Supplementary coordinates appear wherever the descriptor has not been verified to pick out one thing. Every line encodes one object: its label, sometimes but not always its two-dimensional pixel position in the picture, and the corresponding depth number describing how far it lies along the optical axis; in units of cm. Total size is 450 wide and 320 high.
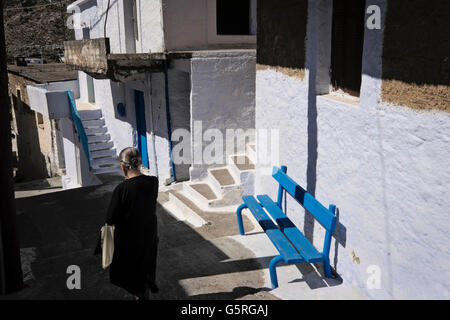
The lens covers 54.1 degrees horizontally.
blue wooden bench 446
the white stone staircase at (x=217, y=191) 756
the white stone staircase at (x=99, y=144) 1270
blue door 1158
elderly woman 379
